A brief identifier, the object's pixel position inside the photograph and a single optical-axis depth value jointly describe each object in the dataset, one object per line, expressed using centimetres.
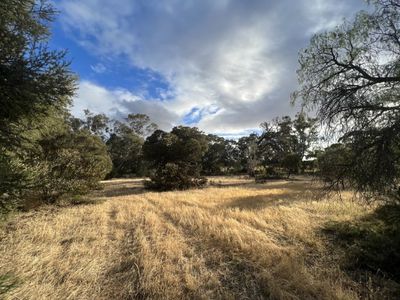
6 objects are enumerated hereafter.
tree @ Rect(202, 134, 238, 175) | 5644
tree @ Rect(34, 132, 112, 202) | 842
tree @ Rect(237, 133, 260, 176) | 4518
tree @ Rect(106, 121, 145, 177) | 5283
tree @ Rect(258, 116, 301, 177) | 5644
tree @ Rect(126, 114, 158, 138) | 6209
